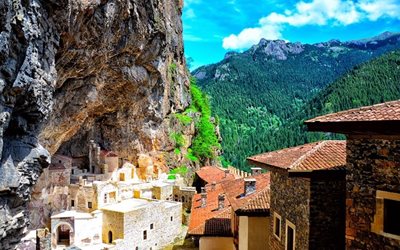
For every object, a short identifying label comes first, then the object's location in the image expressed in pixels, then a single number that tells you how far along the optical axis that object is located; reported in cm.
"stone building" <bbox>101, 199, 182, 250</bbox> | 2808
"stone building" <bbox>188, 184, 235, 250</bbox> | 2150
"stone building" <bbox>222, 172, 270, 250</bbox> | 1408
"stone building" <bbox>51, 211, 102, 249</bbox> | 2731
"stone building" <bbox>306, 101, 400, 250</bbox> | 593
